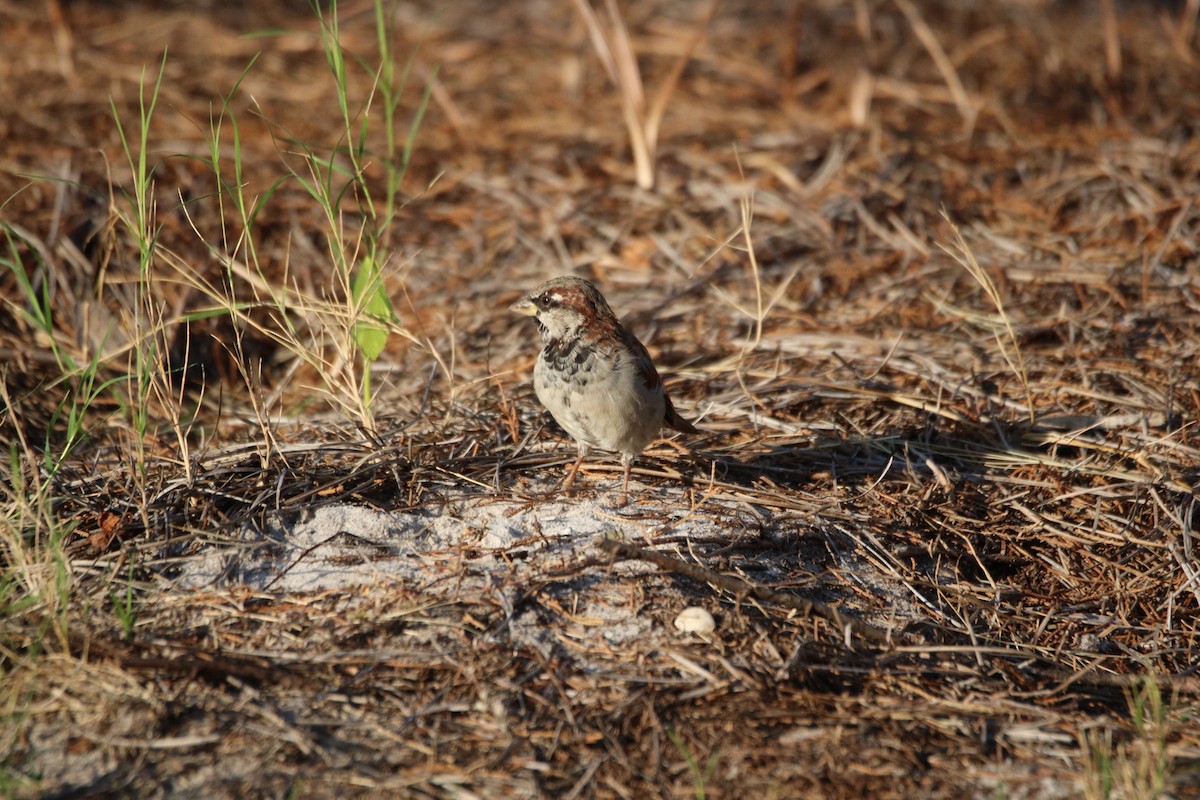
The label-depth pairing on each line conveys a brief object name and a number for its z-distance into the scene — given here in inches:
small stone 251.8
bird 299.4
